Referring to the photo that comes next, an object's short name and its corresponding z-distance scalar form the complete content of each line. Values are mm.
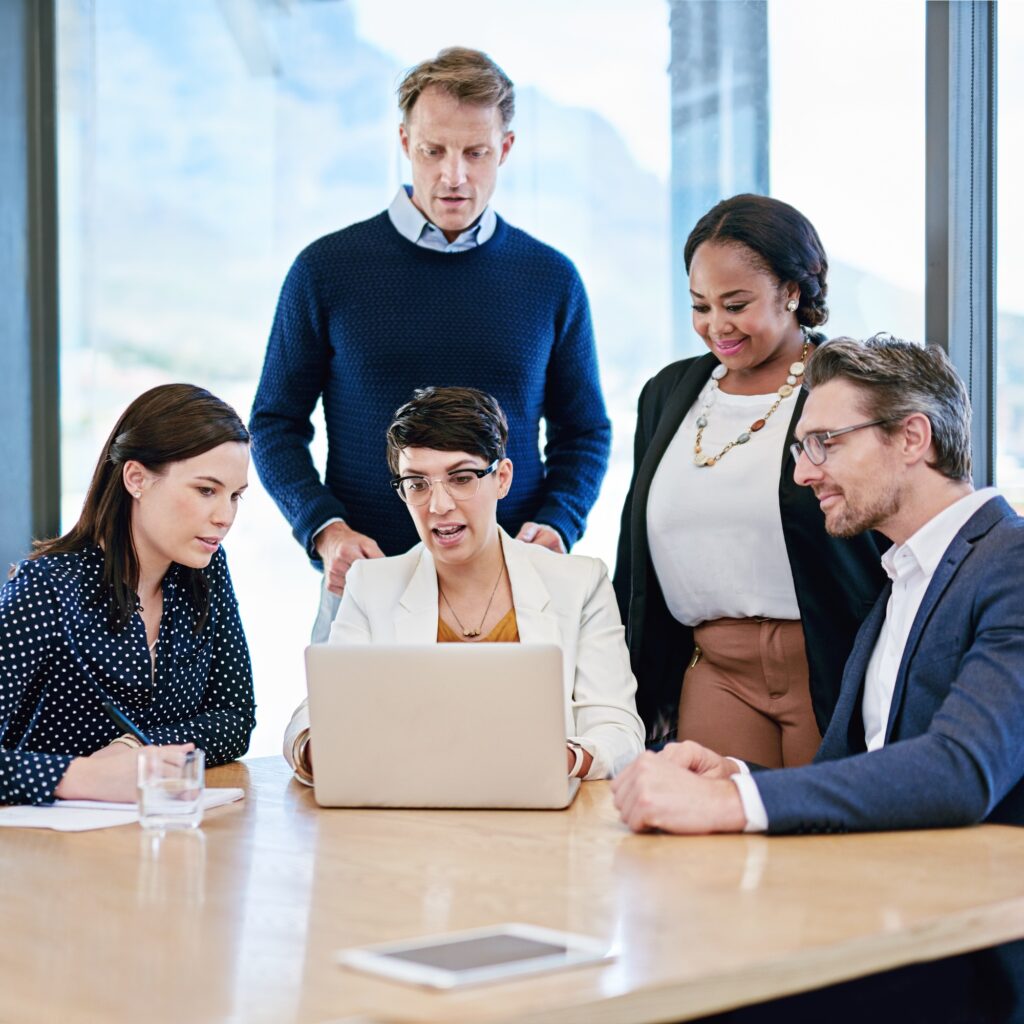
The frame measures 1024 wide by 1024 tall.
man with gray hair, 2722
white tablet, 2212
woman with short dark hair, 3356
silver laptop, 2857
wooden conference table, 2211
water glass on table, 2817
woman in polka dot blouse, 3182
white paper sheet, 2849
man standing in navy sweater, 3685
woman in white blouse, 3369
